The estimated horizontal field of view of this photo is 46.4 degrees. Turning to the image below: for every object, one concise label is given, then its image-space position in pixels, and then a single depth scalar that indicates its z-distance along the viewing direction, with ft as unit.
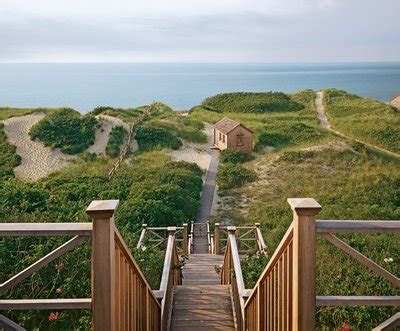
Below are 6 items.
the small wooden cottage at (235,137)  99.76
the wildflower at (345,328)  14.97
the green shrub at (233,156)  94.12
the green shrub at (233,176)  78.59
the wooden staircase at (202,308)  19.56
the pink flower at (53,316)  15.22
